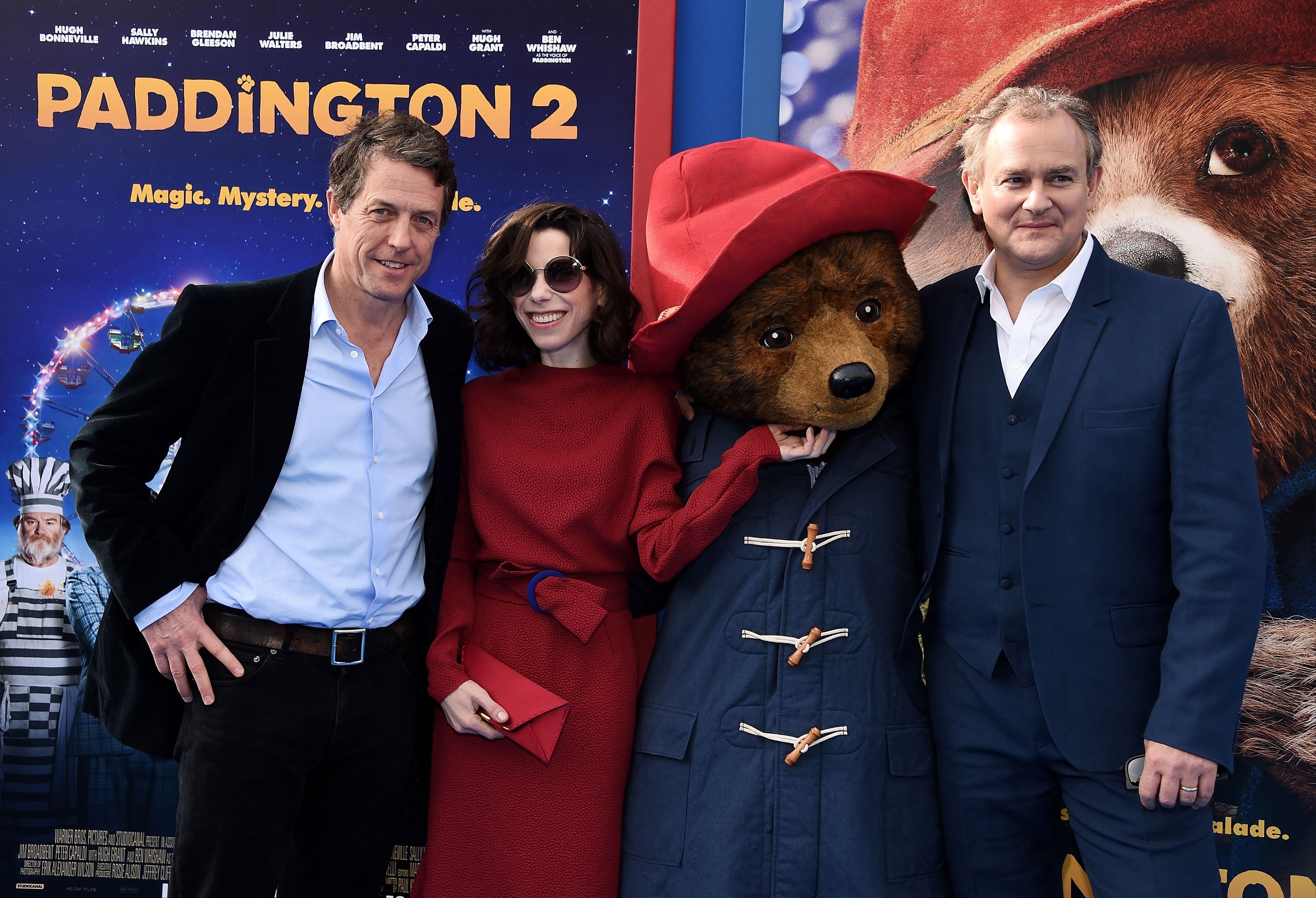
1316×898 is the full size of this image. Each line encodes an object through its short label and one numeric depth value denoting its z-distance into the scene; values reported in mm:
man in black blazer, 1926
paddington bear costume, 1824
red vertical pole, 2621
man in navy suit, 1688
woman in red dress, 1933
